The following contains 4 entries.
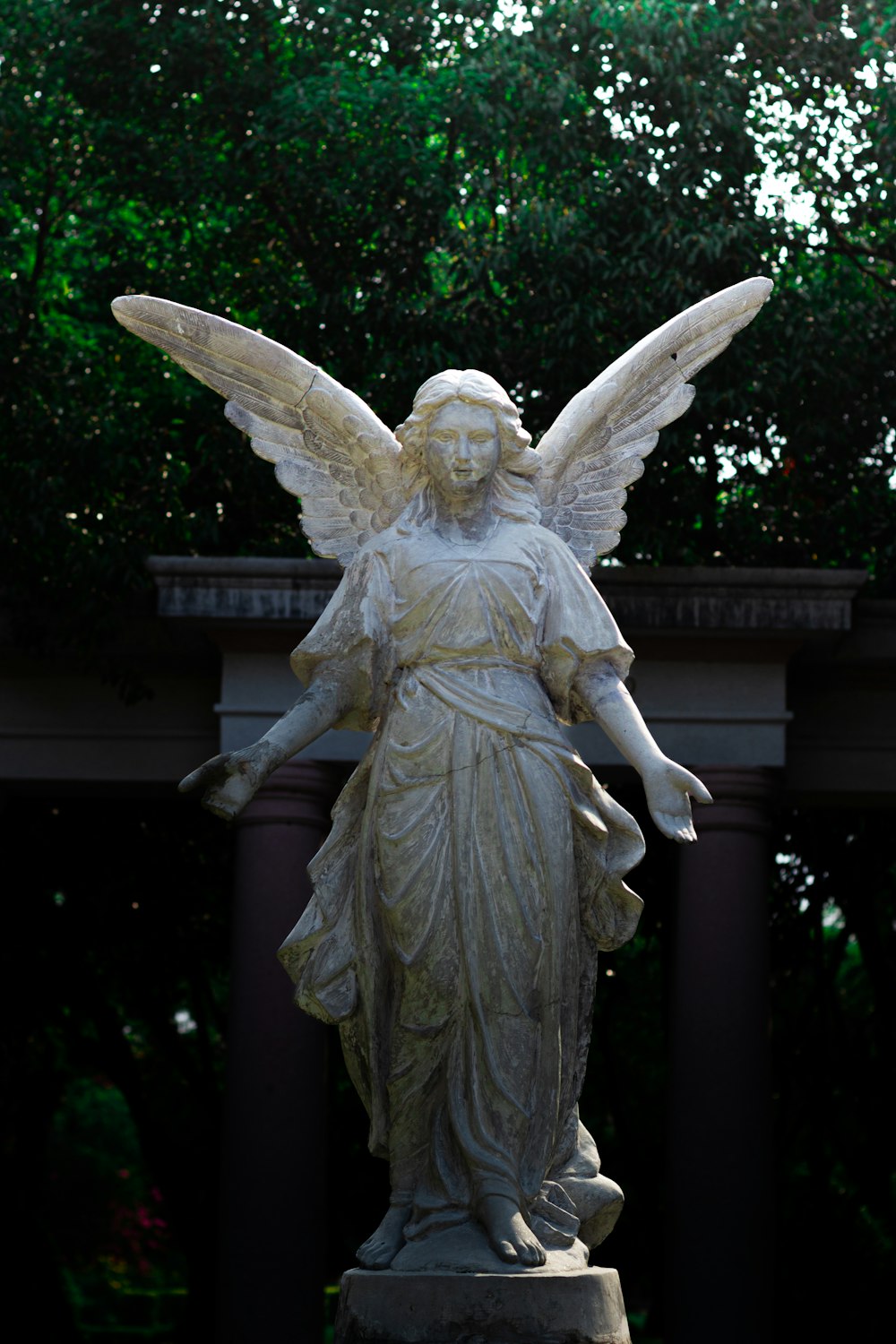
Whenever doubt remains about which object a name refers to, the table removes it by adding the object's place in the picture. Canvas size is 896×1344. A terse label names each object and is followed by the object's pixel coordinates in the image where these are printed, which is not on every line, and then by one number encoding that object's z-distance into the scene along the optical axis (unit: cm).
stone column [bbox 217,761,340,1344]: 1190
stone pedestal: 525
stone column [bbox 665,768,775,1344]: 1194
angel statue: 569
